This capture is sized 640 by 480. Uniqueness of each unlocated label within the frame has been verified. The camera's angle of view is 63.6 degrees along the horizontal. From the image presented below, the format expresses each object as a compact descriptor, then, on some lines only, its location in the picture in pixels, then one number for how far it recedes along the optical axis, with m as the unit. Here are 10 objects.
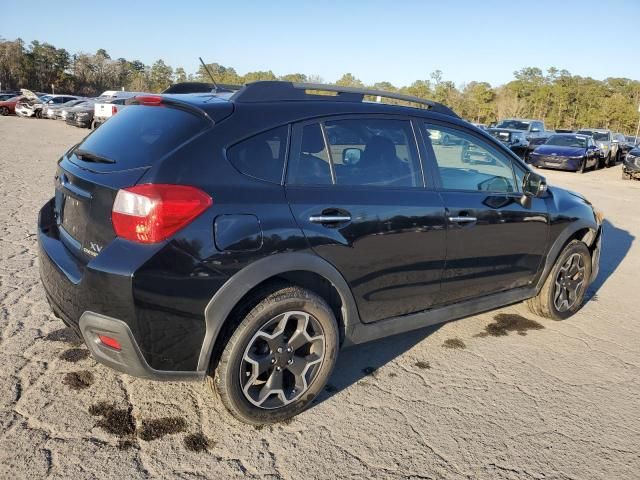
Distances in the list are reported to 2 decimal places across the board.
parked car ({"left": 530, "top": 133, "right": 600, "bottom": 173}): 19.19
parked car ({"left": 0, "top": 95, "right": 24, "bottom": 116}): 34.06
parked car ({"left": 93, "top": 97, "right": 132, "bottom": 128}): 17.84
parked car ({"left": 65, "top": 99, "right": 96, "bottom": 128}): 26.02
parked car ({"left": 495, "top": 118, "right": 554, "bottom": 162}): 23.47
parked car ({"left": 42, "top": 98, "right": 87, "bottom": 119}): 31.15
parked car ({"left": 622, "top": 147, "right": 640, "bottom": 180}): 17.64
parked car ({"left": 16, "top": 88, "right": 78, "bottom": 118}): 33.38
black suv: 2.41
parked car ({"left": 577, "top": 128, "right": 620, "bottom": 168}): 22.56
